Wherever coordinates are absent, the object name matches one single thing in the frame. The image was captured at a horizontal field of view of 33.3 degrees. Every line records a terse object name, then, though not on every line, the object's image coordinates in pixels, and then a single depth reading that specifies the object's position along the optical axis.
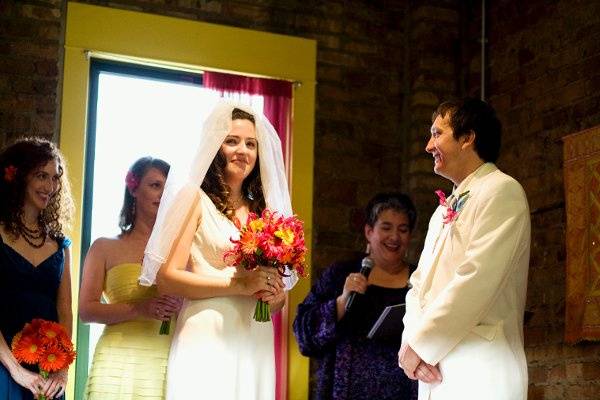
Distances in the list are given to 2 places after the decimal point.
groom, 3.14
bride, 3.33
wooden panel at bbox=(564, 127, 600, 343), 4.81
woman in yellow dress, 3.95
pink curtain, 5.76
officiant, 4.38
